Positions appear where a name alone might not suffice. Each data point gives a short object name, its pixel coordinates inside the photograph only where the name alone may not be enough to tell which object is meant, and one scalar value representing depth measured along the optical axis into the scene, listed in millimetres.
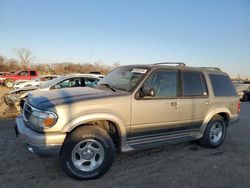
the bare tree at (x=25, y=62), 49239
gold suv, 2768
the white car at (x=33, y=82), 11867
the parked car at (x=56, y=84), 6773
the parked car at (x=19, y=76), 17932
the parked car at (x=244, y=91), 14271
